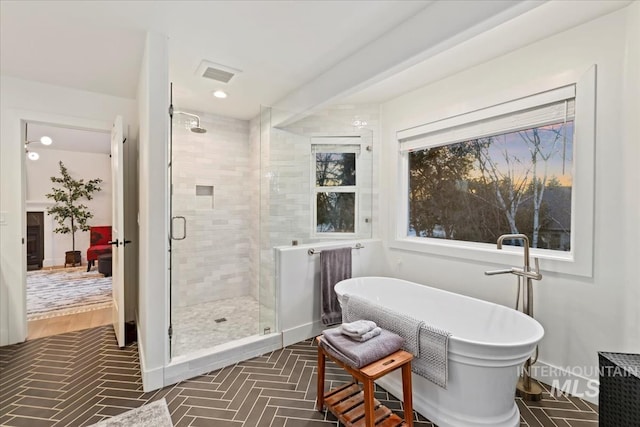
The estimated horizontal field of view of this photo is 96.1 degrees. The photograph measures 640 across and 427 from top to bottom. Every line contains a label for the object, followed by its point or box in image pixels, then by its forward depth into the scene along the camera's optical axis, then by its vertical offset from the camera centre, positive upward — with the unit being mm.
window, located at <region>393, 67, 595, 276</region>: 2002 +275
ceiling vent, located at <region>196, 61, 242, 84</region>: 2533 +1261
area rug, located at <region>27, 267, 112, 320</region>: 3690 -1302
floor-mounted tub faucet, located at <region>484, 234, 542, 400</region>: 2010 -667
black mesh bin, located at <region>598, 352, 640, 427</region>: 1347 -868
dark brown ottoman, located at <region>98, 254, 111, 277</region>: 5332 -1052
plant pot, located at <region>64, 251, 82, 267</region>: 6249 -1104
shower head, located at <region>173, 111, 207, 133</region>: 3312 +949
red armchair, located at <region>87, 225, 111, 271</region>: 5823 -782
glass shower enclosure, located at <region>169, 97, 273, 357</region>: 3324 -247
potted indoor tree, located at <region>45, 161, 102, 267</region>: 6117 +25
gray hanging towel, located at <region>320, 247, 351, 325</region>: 2963 -738
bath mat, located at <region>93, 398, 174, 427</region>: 1763 -1325
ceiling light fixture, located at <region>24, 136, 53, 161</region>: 5809 +1058
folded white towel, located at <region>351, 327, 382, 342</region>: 1769 -788
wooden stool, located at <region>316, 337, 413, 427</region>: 1554 -1223
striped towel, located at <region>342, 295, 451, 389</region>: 1716 -819
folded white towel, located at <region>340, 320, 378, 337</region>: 1786 -757
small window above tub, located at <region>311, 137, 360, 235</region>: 3240 +272
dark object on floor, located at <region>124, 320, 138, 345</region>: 2838 -1296
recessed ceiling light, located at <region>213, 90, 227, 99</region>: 3156 +1276
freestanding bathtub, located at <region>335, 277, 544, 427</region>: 1633 -962
